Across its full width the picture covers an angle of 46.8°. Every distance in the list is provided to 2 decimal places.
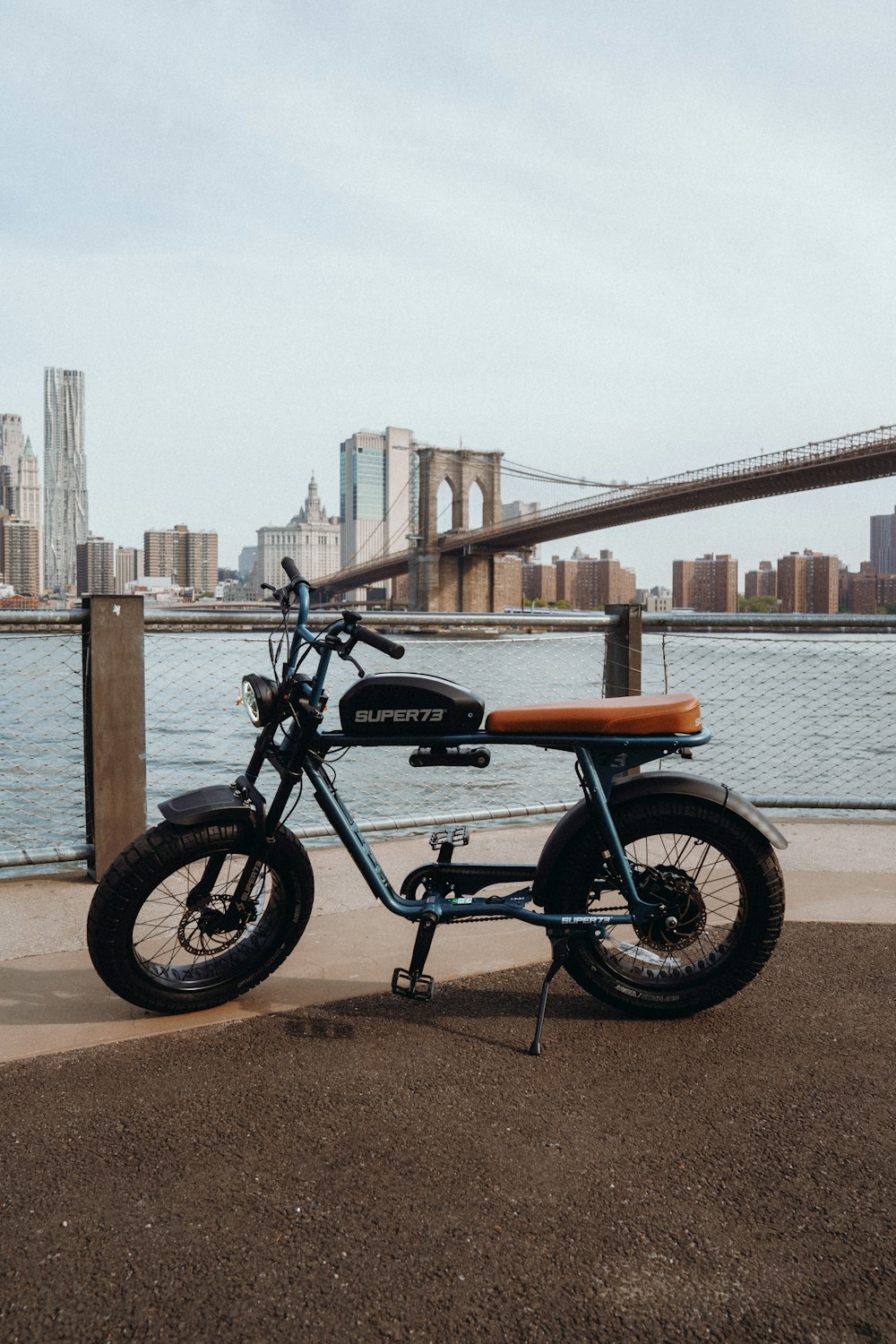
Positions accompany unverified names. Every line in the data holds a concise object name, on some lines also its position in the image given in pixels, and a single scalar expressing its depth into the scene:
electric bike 2.70
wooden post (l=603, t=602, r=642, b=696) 4.88
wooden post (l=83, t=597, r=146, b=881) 3.85
